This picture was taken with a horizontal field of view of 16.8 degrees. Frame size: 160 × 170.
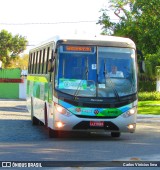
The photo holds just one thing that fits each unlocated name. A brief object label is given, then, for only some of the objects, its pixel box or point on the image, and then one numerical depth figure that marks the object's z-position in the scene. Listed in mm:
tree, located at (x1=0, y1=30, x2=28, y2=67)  98812
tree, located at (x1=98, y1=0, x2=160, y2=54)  31891
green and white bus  15422
